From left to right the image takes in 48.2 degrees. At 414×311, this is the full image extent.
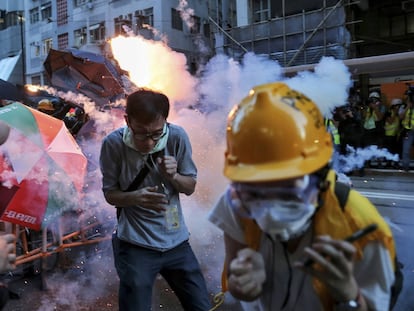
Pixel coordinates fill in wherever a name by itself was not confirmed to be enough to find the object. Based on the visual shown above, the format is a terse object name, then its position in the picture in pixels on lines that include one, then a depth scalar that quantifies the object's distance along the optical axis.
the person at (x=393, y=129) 9.88
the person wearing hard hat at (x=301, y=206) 1.28
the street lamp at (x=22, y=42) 33.83
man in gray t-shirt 2.51
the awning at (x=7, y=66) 24.05
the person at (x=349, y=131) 9.00
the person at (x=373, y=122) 10.09
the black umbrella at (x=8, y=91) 5.52
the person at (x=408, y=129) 9.42
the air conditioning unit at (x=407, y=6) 16.87
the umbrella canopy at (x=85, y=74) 7.39
